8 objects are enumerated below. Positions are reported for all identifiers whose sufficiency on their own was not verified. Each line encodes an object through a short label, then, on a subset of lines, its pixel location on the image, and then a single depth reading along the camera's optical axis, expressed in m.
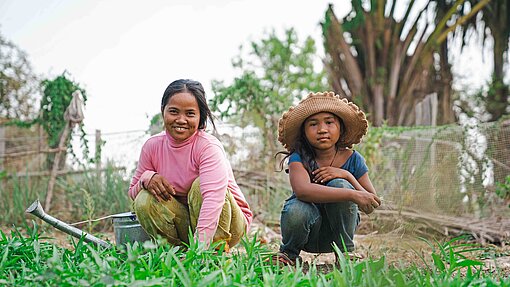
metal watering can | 2.90
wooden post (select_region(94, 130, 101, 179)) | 5.97
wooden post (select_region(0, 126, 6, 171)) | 6.93
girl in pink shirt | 2.67
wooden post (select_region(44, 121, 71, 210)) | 5.73
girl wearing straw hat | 2.64
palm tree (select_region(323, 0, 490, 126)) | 11.52
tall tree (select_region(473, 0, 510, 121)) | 11.71
